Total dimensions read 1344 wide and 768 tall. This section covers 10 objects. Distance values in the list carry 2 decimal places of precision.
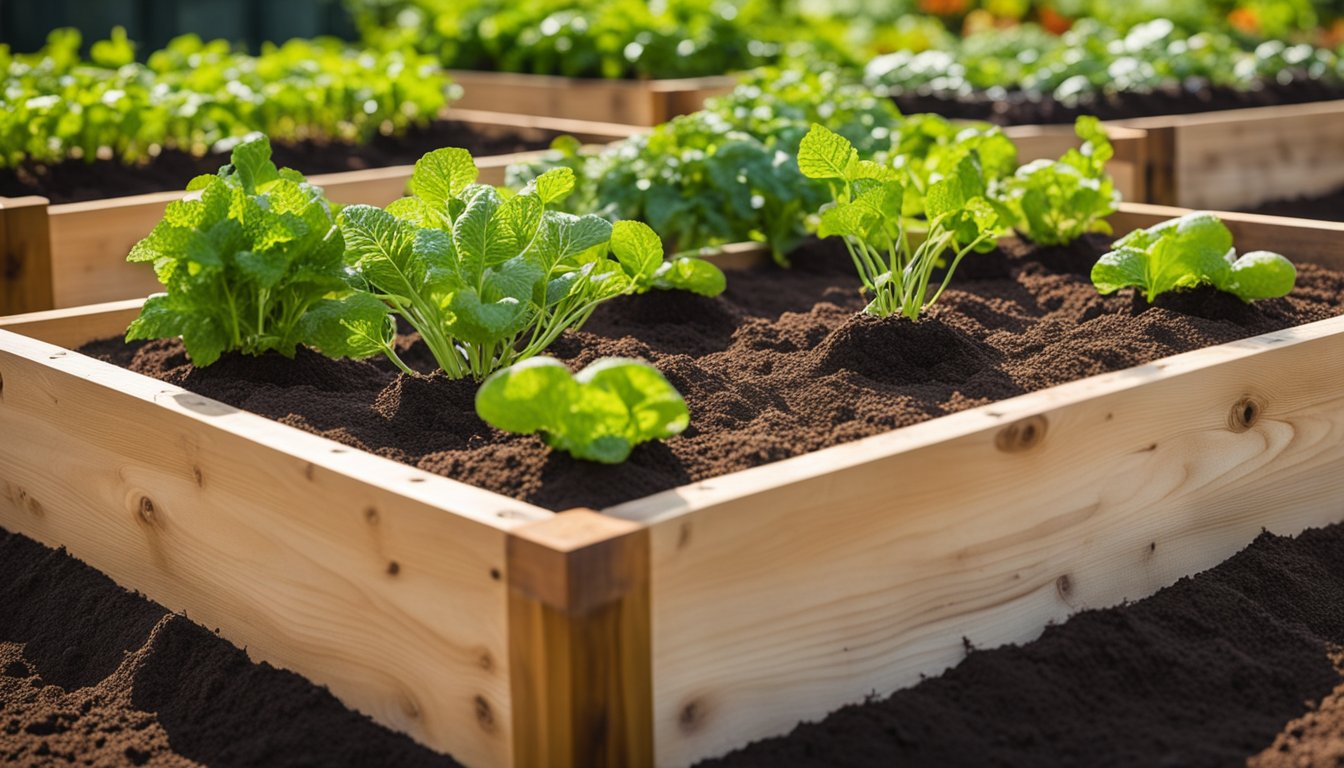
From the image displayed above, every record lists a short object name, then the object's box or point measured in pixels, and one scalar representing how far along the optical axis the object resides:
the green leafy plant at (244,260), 2.35
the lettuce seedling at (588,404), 1.90
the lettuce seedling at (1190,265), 2.77
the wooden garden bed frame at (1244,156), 4.75
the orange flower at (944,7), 13.29
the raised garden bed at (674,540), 1.75
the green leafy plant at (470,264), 2.31
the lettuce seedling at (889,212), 2.55
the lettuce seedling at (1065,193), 3.33
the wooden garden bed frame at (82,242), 3.46
